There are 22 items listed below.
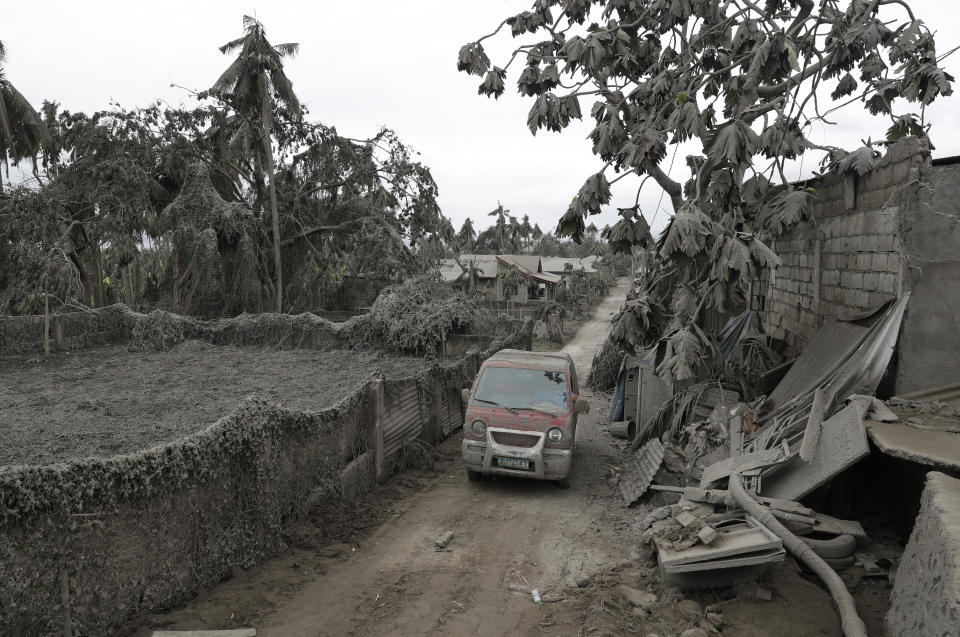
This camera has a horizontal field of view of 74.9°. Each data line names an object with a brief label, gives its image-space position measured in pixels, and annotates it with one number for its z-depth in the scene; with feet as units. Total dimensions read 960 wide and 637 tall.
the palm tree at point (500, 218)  278.87
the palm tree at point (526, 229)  305.49
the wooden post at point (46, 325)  64.54
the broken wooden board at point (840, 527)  19.90
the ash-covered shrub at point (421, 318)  65.16
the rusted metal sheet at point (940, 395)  23.20
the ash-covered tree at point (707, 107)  31.17
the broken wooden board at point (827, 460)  19.76
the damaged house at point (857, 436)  17.31
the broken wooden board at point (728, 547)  17.43
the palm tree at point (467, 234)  270.87
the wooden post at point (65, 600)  14.14
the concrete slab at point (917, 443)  17.85
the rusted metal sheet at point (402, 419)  33.58
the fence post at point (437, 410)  40.55
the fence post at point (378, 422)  31.76
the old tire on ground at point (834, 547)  19.26
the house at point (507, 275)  171.01
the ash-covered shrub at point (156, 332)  72.54
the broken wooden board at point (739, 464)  22.80
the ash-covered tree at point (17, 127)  90.70
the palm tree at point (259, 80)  93.71
